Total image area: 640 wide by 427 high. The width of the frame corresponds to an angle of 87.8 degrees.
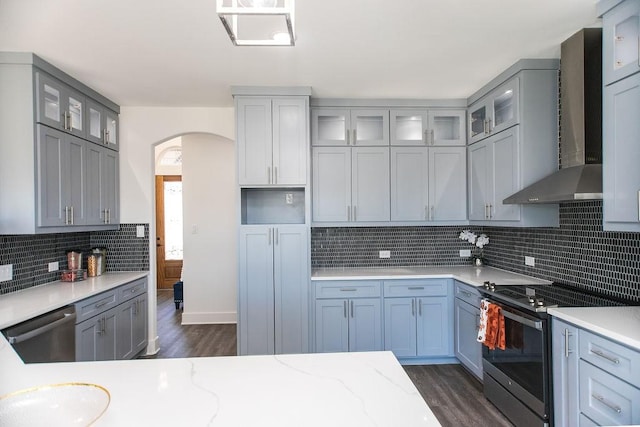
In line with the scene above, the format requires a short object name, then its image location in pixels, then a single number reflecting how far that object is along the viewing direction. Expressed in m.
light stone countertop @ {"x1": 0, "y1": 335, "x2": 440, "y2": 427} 0.93
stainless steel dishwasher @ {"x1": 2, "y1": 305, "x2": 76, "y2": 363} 1.96
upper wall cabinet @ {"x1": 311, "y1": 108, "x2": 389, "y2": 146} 3.53
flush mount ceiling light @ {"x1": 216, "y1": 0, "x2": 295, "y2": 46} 1.00
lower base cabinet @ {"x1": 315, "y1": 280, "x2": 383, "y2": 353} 3.22
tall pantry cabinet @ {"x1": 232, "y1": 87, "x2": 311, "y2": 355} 3.14
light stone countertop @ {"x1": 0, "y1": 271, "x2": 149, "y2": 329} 2.05
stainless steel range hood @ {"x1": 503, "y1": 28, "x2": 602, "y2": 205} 2.16
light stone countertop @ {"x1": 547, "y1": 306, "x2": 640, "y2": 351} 1.58
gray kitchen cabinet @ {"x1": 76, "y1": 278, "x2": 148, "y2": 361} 2.57
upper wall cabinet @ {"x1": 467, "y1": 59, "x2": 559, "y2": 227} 2.72
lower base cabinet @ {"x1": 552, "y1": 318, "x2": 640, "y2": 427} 1.56
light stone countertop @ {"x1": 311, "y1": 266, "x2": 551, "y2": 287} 2.95
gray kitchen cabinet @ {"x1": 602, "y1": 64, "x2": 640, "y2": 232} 1.80
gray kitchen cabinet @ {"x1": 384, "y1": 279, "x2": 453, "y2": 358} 3.28
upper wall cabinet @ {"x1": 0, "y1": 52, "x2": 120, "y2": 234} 2.42
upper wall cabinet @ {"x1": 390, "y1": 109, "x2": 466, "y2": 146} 3.59
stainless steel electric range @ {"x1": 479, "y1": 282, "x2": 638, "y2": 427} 2.07
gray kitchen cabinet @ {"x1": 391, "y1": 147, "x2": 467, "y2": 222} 3.58
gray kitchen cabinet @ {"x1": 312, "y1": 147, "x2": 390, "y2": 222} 3.52
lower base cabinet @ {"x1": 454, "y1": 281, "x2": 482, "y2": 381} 2.90
